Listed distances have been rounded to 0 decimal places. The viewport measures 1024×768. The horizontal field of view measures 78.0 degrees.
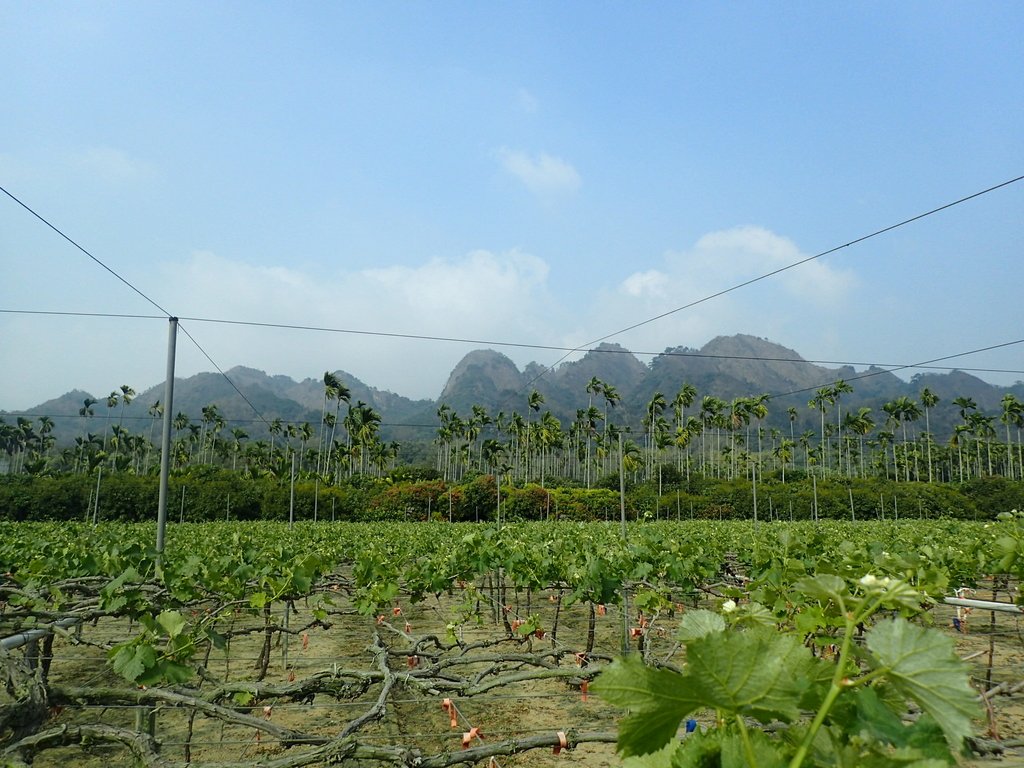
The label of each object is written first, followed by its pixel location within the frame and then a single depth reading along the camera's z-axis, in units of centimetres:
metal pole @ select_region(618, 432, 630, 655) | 688
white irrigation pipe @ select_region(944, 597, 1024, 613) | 548
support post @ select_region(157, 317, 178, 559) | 910
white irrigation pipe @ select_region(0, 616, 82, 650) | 369
